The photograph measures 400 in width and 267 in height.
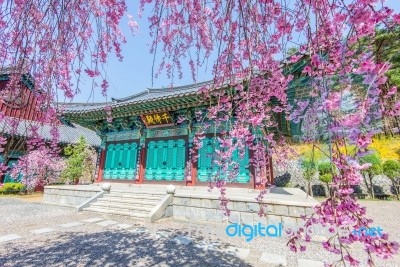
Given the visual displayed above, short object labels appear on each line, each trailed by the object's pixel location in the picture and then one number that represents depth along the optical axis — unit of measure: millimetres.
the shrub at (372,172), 11922
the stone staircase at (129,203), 6609
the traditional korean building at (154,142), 8180
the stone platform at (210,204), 5059
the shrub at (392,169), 11477
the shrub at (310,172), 12589
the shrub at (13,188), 12016
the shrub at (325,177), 12578
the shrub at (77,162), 13305
